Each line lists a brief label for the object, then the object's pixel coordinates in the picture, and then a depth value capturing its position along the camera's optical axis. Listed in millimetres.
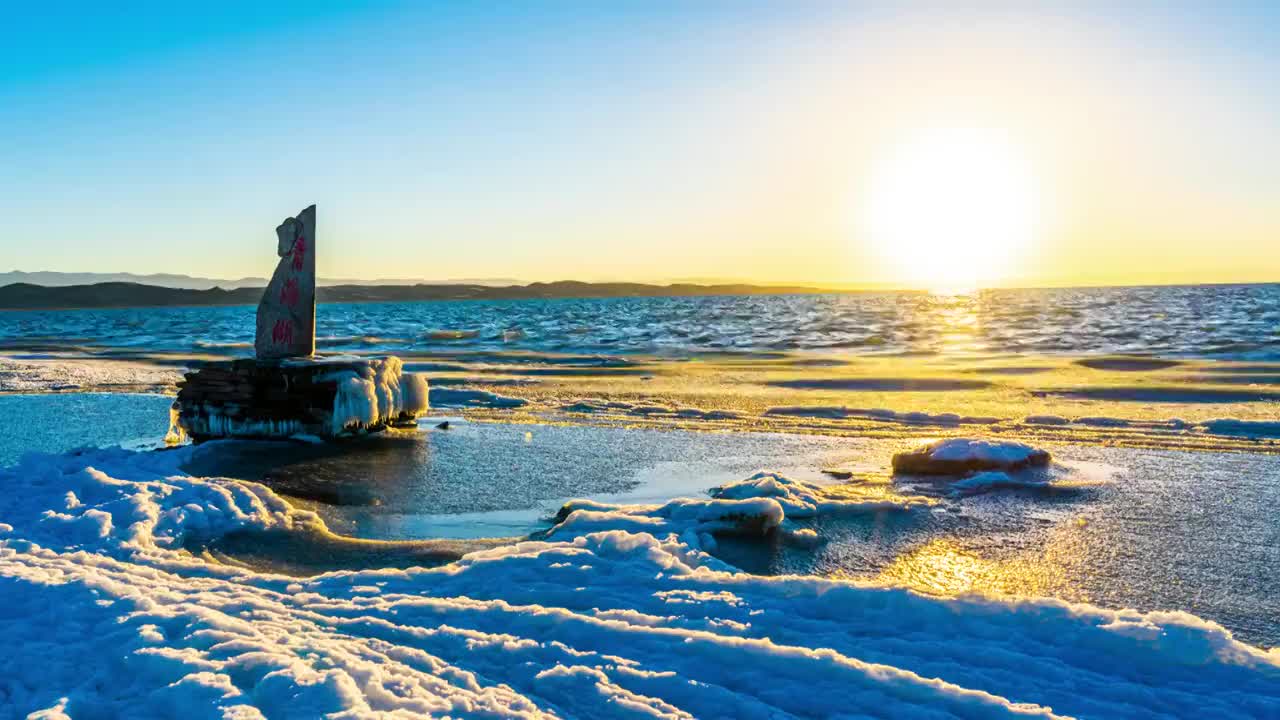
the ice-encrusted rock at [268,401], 10430
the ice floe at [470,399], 15281
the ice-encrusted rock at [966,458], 8766
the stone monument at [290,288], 11352
